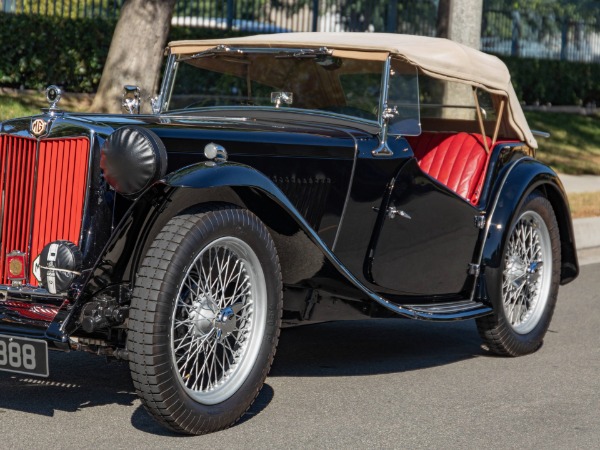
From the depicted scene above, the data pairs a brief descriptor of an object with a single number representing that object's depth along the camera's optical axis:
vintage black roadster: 4.09
